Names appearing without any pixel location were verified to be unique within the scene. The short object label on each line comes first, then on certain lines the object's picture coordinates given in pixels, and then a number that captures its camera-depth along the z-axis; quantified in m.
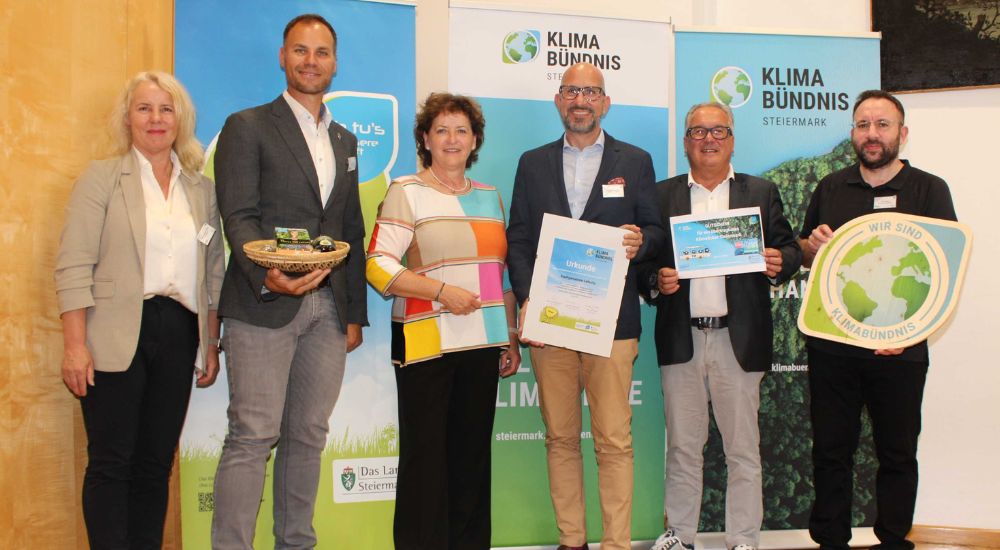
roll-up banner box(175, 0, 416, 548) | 3.24
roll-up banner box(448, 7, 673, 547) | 3.58
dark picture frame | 3.97
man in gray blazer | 2.55
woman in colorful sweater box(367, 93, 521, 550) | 2.74
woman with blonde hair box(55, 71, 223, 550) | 2.39
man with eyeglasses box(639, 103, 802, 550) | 3.15
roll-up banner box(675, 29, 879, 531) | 3.69
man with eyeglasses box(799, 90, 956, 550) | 3.05
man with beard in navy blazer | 3.08
